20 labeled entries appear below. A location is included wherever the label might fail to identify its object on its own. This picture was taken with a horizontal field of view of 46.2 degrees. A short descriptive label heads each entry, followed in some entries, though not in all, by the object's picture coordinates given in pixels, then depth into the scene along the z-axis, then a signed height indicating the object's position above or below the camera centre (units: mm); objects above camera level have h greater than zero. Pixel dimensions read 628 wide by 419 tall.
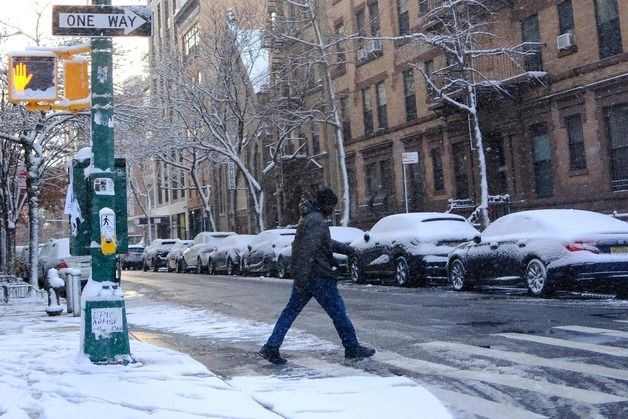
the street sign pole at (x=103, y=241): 7012 +277
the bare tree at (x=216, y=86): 32500 +8159
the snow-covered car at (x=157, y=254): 39469 +711
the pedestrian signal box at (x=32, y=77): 8023 +2148
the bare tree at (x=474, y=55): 21844 +6267
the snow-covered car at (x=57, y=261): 15539 +284
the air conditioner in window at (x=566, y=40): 22438 +6254
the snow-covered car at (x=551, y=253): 12477 -114
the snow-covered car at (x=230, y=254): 28234 +385
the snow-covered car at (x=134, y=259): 43125 +570
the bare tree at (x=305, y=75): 27641 +8499
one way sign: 7137 +2448
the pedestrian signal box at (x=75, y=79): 7637 +2000
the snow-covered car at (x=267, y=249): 24305 +414
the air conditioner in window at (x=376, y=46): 32875 +9338
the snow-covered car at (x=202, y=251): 31111 +621
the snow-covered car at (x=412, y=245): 16953 +211
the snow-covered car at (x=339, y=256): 21766 +201
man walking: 7457 -234
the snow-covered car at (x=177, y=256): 35125 +512
